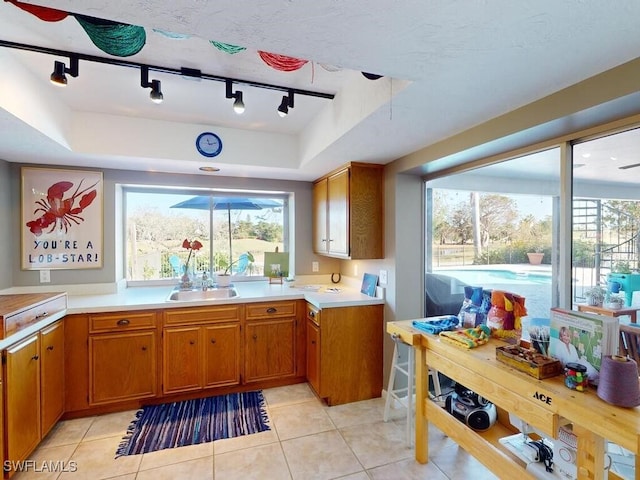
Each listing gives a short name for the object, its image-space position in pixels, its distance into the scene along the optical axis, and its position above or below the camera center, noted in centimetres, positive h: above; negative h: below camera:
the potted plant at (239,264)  330 -32
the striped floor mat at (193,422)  216 -143
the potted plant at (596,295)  154 -30
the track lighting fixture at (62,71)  168 +92
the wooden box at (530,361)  131 -55
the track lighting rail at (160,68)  161 +100
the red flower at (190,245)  317 -7
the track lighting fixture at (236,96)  194 +91
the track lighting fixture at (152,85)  180 +92
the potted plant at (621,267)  144 -15
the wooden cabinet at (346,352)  262 -101
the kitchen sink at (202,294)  294 -55
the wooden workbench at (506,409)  106 -70
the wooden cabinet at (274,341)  282 -97
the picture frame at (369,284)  288 -45
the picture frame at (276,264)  345 -30
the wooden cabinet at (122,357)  244 -96
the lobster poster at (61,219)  271 +18
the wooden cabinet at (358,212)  273 +24
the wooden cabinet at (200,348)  260 -96
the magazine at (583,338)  120 -42
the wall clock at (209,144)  266 +82
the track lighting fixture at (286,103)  205 +91
